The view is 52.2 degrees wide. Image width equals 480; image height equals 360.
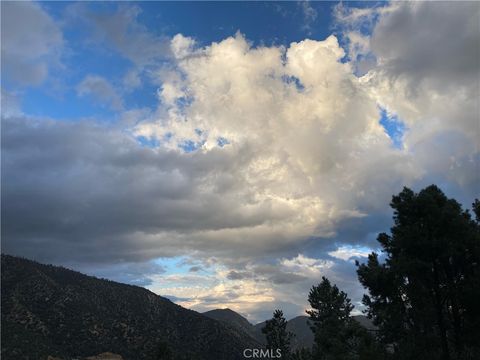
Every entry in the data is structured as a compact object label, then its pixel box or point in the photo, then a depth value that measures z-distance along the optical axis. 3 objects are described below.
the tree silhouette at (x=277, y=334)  81.00
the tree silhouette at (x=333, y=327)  45.75
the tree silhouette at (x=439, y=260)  32.00
